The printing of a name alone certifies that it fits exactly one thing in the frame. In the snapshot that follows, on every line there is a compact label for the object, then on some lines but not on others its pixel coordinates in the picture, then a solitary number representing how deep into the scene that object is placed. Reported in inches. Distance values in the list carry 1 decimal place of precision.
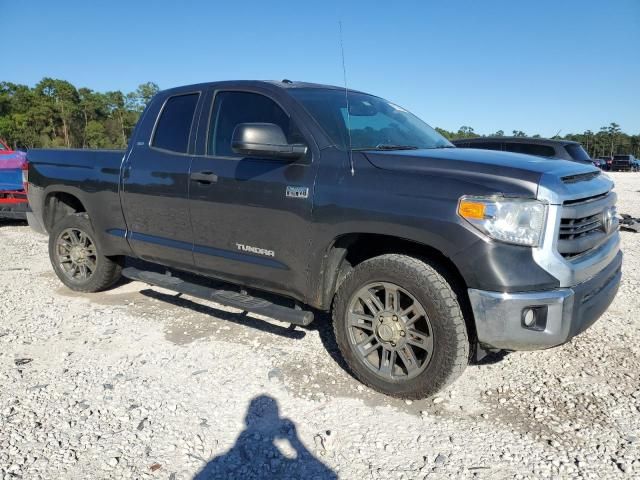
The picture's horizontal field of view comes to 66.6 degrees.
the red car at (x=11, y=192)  330.6
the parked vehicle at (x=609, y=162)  1851.4
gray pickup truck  102.7
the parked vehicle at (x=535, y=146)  342.3
